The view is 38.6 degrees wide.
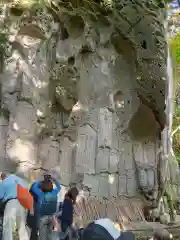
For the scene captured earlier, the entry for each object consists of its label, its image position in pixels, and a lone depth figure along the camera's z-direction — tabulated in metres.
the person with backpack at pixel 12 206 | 3.35
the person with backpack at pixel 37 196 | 3.68
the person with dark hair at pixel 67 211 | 3.91
